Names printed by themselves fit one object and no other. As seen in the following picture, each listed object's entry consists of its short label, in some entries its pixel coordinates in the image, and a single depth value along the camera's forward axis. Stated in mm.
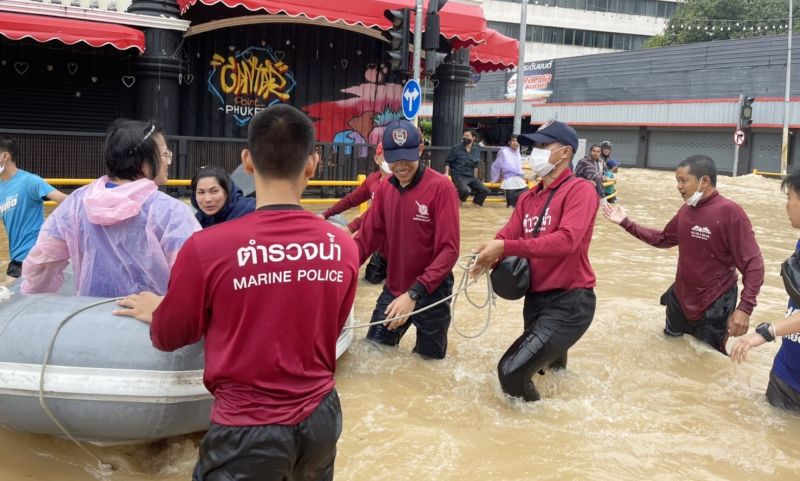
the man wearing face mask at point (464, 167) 14695
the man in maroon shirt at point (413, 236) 4750
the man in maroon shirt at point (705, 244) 5438
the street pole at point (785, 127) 29328
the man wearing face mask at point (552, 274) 4387
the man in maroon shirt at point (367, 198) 6742
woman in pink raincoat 3199
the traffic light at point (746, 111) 31188
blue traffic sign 11664
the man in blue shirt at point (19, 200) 5477
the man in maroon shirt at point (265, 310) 2148
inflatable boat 3182
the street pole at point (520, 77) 18750
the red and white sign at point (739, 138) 31000
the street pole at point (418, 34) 11648
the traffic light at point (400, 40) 11406
